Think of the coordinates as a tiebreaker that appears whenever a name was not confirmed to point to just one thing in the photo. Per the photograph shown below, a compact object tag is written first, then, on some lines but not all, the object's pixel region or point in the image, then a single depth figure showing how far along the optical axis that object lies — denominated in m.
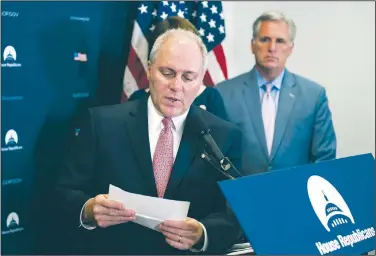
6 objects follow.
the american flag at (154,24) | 2.60
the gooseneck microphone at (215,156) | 1.52
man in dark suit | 1.66
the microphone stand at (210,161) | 1.52
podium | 1.38
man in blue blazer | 2.40
